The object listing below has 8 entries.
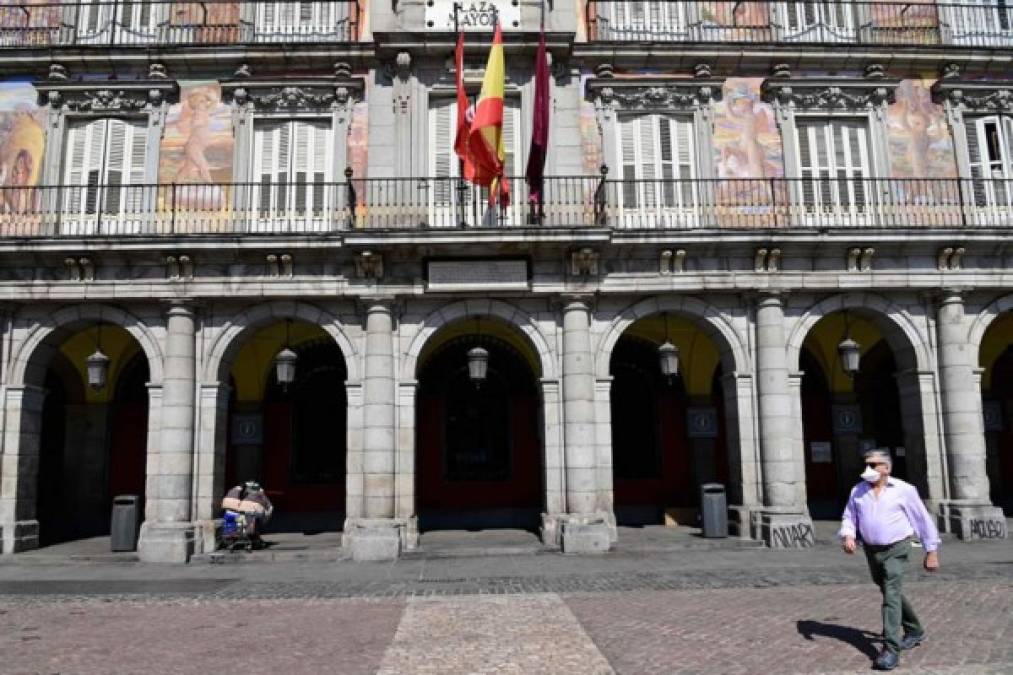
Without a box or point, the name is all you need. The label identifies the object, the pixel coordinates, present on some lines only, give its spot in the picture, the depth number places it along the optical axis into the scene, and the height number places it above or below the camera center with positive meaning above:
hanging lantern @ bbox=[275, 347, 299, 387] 13.52 +1.42
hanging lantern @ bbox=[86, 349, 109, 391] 13.36 +1.41
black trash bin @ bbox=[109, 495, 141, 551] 13.33 -1.42
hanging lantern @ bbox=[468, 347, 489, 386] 13.28 +1.37
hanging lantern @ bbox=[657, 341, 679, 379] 13.71 +1.45
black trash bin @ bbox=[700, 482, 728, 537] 13.87 -1.42
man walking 6.09 -0.81
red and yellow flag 12.85 +5.43
